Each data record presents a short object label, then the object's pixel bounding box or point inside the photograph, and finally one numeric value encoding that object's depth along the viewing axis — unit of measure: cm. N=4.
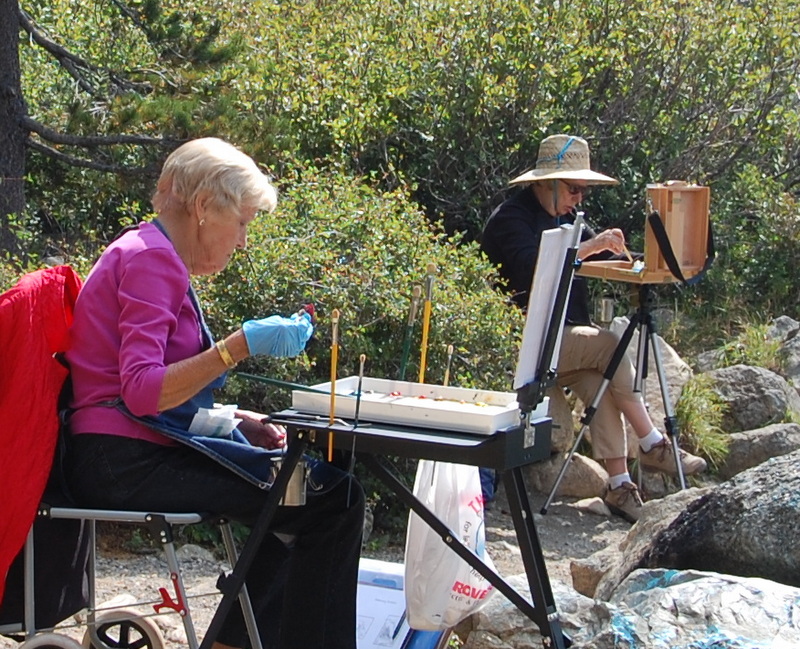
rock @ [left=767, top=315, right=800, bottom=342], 893
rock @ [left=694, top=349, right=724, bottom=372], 855
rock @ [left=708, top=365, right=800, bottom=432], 768
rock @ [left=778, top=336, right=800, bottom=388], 858
